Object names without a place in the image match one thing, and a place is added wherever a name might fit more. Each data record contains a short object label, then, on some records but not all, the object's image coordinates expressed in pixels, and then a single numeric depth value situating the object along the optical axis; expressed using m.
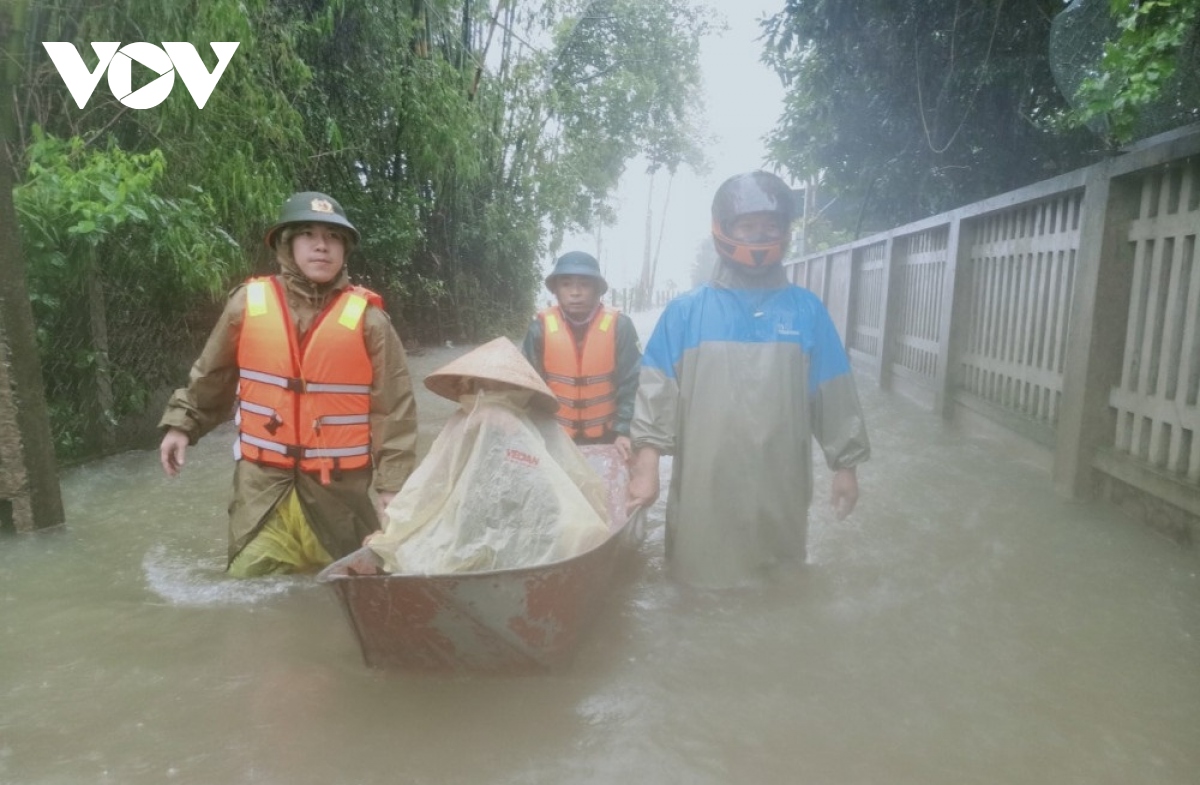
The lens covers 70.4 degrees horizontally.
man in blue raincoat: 3.70
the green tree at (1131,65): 3.99
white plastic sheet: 2.96
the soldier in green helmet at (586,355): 5.09
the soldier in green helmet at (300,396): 3.61
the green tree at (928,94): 9.84
